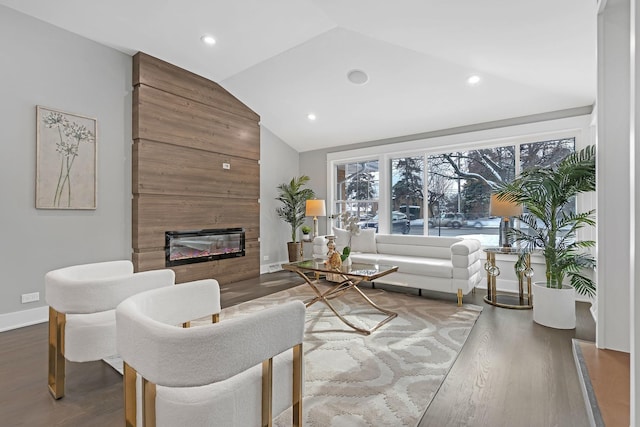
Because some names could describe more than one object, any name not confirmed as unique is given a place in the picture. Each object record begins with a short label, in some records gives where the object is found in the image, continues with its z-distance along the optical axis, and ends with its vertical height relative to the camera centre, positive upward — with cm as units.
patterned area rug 180 -110
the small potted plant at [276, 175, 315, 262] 607 +14
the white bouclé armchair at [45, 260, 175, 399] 179 -64
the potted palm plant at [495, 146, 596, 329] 301 -13
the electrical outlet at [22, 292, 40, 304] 327 -88
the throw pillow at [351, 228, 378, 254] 507 -46
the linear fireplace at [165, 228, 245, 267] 440 -49
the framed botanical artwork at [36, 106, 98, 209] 336 +57
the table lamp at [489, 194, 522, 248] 372 +5
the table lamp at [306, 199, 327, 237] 553 +8
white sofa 378 -63
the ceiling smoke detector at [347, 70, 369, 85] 420 +181
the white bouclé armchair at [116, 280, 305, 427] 107 -56
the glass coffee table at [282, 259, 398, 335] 304 -59
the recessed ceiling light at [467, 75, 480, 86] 383 +161
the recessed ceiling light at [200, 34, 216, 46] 371 +202
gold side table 356 -84
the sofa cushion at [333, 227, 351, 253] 520 -43
